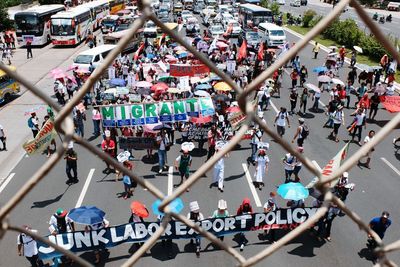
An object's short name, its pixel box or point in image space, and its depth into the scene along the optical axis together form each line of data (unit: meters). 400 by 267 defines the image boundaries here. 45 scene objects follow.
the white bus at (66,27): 33.91
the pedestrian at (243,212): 9.62
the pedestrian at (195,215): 9.29
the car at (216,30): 36.75
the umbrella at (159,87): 18.34
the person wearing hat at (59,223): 9.05
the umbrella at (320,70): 21.19
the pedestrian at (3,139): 14.84
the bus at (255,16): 39.00
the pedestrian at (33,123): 15.33
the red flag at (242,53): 21.69
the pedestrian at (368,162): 13.90
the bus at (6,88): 20.20
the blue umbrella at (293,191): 9.42
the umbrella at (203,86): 19.07
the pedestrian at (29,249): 8.58
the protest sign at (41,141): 12.05
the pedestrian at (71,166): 12.44
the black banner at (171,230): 8.80
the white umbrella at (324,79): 19.55
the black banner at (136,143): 13.92
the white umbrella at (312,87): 18.14
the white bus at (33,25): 32.66
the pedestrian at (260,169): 12.13
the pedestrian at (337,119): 15.80
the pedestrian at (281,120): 15.21
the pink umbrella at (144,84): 19.01
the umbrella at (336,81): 18.99
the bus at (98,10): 40.88
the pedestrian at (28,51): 30.39
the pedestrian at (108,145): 13.34
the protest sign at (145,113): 13.98
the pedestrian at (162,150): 13.41
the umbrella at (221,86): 16.73
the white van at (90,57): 24.95
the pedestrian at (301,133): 14.41
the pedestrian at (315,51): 29.50
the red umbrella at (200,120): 14.80
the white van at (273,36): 33.41
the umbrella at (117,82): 19.95
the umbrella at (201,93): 17.76
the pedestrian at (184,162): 12.45
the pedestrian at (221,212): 9.46
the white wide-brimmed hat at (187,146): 12.64
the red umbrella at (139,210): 9.13
